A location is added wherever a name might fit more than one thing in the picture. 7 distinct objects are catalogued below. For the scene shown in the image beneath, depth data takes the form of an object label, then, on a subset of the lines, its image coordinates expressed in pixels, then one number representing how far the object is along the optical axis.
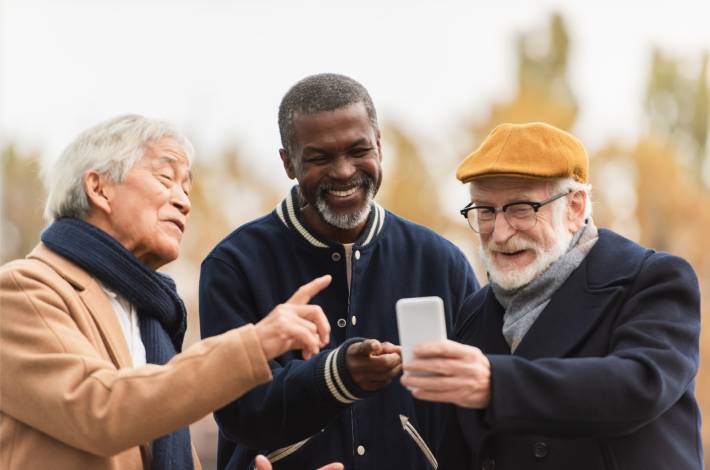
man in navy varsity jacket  4.12
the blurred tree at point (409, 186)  24.56
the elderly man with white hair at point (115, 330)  3.34
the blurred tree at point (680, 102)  30.38
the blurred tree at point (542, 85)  26.58
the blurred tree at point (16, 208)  30.08
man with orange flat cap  3.27
